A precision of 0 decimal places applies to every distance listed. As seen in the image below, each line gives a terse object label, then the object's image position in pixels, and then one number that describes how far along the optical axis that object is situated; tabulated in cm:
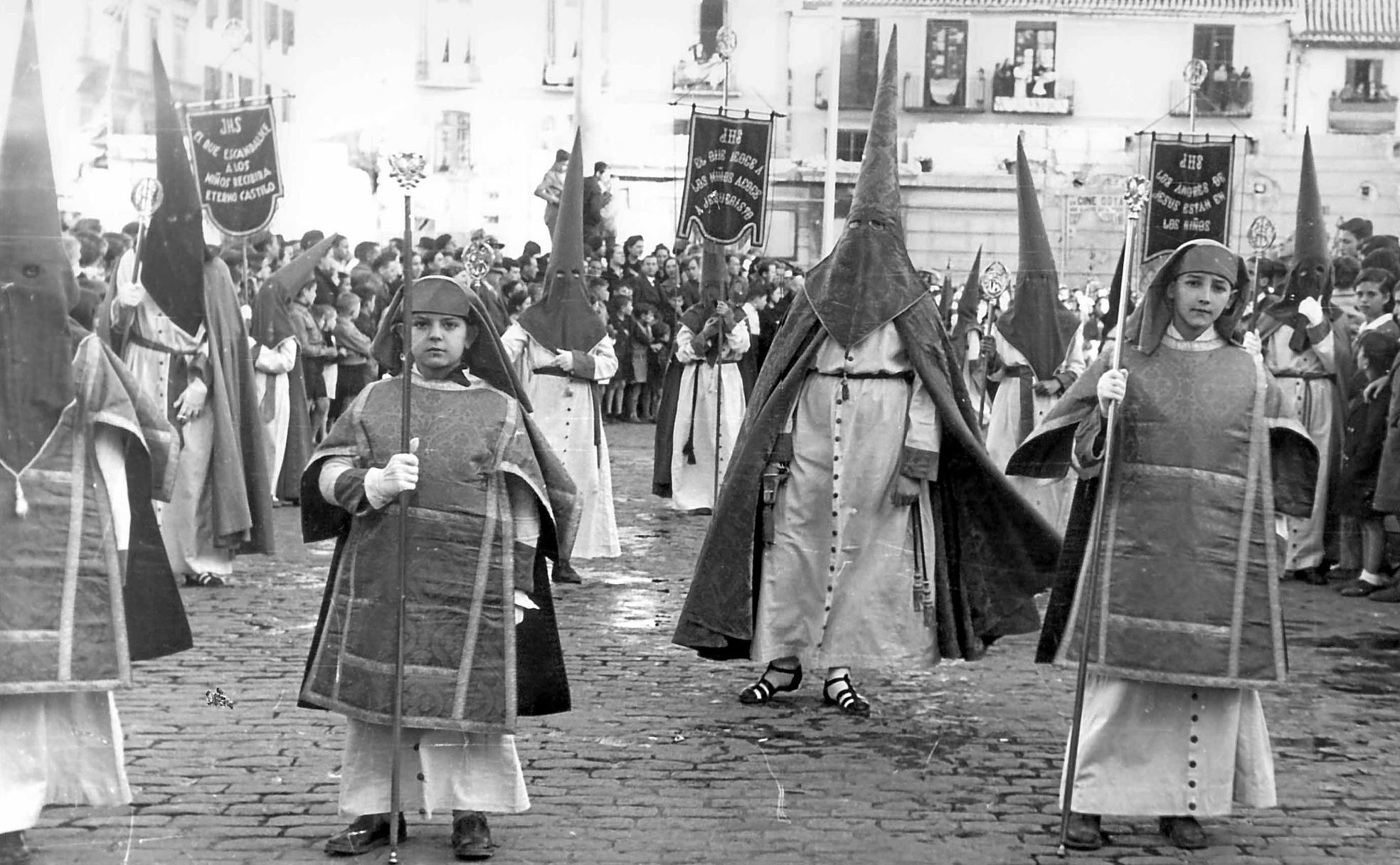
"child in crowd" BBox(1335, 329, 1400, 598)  1198
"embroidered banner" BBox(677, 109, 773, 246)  1479
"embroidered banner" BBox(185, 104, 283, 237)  1215
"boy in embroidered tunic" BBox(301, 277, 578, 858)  546
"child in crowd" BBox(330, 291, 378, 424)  1620
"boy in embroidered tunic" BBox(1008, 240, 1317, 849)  581
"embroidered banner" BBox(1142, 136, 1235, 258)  1430
